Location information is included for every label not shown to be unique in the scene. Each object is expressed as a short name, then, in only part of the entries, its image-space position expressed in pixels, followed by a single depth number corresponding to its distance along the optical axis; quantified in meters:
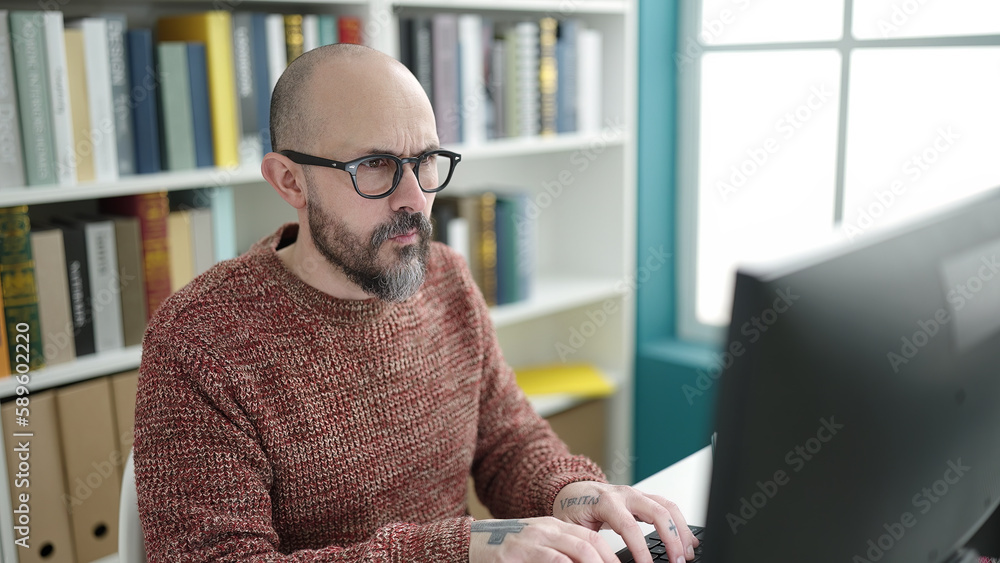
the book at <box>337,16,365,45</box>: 1.98
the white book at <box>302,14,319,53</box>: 1.92
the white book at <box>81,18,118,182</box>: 1.65
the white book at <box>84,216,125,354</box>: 1.72
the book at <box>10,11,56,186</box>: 1.56
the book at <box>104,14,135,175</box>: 1.68
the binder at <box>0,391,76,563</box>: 1.64
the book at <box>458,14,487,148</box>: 2.19
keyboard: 1.04
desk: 1.15
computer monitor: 0.60
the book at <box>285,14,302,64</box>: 1.90
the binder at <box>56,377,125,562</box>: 1.72
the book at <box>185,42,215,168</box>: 1.77
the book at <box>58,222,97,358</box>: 1.69
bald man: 1.06
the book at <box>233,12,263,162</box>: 1.83
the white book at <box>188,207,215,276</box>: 1.85
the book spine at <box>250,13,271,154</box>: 1.84
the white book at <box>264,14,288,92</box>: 1.86
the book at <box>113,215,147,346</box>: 1.75
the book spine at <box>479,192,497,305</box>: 2.34
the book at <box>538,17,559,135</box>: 2.34
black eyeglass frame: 1.20
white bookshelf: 2.13
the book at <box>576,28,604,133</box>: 2.46
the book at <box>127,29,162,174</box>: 1.71
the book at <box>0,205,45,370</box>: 1.61
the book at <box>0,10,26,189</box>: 1.54
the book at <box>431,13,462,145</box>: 2.13
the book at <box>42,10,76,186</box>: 1.59
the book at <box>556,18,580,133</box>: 2.39
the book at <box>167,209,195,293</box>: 1.83
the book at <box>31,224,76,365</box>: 1.65
